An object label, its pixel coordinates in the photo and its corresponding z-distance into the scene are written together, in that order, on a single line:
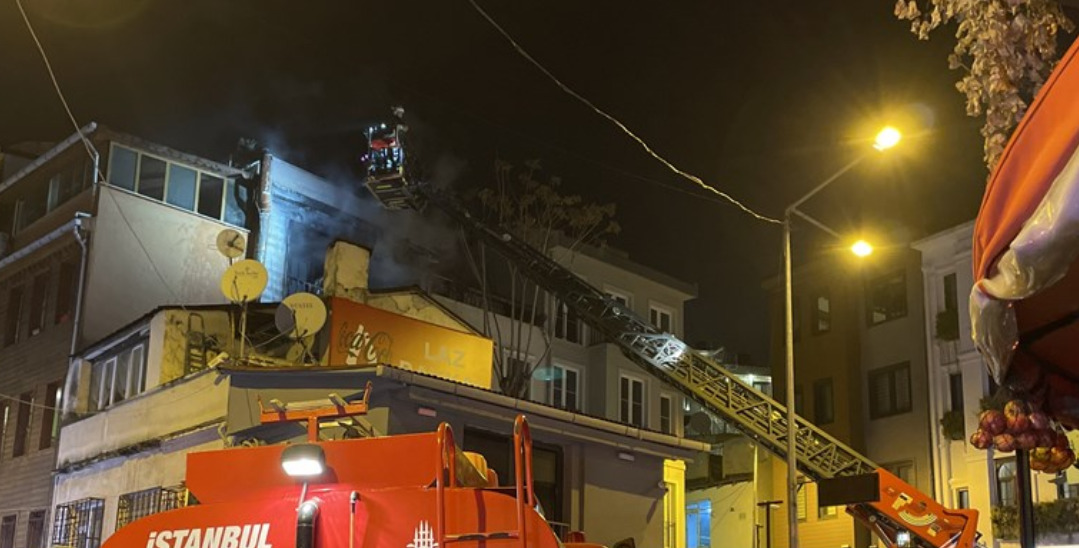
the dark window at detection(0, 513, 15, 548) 27.39
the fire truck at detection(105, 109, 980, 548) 5.86
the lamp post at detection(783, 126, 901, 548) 17.09
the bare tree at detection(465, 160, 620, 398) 34.56
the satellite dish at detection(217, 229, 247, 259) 23.98
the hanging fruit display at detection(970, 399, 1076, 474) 5.24
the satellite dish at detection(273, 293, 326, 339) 19.44
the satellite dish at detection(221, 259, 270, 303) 20.62
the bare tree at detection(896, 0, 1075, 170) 5.67
